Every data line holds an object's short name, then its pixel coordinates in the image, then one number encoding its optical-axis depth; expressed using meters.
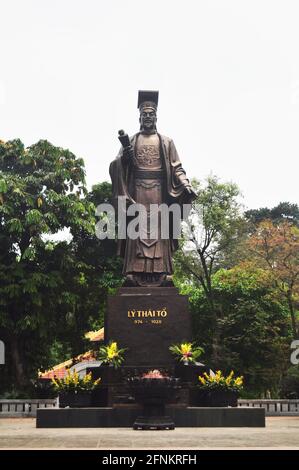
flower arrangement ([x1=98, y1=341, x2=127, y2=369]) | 13.55
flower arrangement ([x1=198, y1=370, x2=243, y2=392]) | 13.13
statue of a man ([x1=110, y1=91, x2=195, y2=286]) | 15.35
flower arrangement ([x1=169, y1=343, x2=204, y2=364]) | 13.60
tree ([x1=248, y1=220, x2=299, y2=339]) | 26.81
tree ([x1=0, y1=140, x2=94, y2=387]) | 22.56
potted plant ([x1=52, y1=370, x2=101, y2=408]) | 13.09
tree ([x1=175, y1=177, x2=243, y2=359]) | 31.05
